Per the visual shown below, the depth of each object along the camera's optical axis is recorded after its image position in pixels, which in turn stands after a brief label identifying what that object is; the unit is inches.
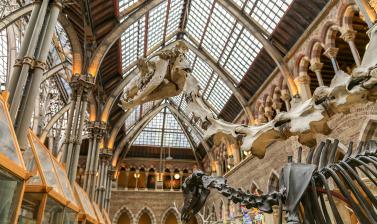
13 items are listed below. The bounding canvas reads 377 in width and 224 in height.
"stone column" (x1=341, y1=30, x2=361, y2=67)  417.5
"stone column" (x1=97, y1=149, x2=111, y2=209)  832.3
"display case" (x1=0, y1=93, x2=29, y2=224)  197.6
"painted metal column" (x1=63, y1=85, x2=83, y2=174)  487.9
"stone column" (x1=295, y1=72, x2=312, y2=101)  549.6
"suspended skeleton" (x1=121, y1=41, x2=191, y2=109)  138.3
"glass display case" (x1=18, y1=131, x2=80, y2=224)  278.2
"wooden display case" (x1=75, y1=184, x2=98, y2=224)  450.6
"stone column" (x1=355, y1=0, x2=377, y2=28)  365.1
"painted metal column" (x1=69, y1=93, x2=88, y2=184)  477.0
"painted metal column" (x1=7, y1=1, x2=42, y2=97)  285.3
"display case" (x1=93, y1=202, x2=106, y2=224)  614.8
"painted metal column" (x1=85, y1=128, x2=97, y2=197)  639.3
